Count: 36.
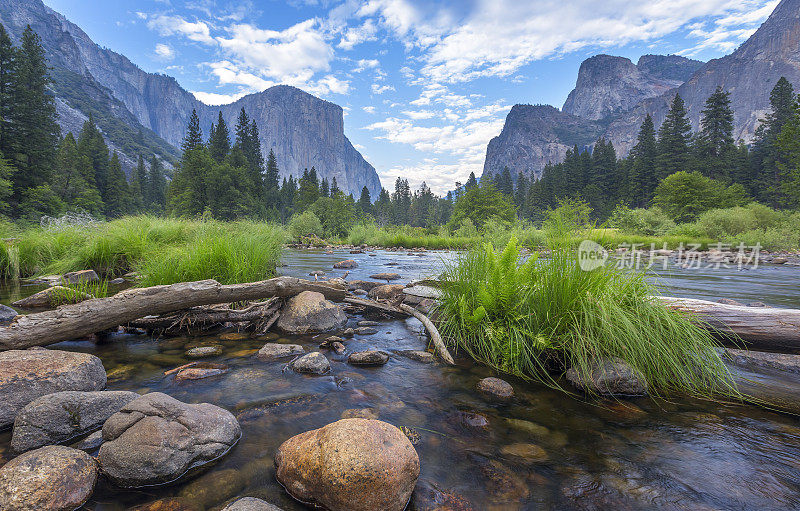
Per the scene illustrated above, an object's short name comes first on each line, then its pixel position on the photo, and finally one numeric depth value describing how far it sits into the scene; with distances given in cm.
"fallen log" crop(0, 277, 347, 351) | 311
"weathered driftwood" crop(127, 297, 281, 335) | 452
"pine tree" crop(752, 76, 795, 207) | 4588
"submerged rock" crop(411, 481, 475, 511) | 182
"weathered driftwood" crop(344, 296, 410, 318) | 581
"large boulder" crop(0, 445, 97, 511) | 154
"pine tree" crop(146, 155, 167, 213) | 7556
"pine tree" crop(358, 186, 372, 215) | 9276
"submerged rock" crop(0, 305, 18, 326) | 450
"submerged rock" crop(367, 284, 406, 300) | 672
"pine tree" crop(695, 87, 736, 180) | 4916
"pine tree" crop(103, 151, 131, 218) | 5450
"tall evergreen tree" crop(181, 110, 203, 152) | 5486
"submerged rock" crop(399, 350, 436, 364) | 392
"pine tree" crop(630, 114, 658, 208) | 5572
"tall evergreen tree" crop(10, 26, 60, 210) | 2850
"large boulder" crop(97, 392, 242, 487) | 187
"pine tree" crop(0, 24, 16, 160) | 2863
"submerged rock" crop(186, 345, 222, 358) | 384
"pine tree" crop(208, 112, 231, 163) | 5634
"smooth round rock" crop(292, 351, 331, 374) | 349
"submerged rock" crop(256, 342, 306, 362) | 387
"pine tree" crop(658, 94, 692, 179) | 5275
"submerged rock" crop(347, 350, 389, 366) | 377
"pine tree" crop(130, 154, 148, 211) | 6888
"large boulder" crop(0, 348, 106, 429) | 240
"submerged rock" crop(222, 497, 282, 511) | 163
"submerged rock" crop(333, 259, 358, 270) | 1316
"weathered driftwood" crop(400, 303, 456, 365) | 382
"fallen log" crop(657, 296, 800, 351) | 329
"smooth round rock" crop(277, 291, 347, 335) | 493
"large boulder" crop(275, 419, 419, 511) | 167
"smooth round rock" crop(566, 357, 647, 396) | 308
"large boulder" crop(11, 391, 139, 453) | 208
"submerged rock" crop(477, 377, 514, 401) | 307
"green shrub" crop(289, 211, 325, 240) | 3456
